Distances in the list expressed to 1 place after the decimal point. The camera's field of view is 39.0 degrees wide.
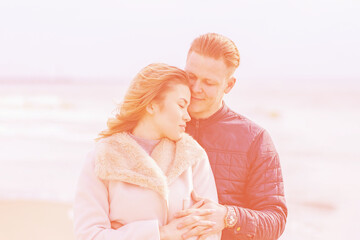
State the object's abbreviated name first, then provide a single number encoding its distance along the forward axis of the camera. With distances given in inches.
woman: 88.5
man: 107.1
